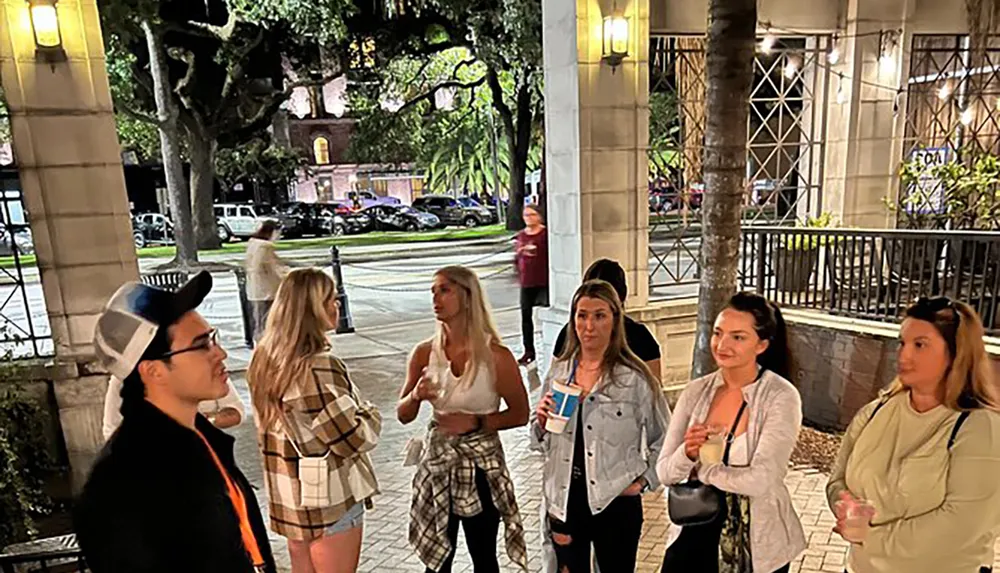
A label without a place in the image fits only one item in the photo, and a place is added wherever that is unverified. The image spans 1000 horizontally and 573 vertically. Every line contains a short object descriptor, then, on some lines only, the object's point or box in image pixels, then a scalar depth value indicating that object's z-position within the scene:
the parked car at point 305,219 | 29.22
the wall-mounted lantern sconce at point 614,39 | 6.02
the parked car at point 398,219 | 31.38
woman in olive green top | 2.14
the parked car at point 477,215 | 33.81
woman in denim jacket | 2.80
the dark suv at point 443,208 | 33.59
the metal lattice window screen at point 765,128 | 7.03
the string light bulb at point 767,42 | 7.12
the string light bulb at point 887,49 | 7.49
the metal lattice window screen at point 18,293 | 5.28
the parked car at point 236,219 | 29.28
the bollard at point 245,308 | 9.64
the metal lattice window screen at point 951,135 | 7.21
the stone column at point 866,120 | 7.47
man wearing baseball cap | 1.58
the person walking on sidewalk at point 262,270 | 7.61
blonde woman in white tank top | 3.12
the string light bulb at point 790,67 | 7.78
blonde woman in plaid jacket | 2.68
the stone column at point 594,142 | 6.12
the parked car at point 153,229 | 28.20
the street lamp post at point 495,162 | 31.39
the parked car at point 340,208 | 30.95
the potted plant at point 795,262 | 6.60
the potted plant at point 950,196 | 7.01
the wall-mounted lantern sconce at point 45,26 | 4.65
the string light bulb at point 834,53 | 7.62
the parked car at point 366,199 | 40.78
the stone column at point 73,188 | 4.73
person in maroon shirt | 7.26
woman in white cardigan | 2.38
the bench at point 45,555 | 2.59
